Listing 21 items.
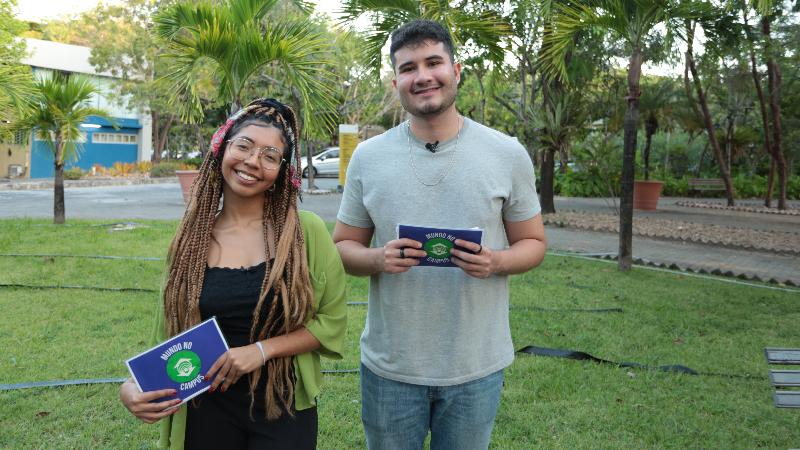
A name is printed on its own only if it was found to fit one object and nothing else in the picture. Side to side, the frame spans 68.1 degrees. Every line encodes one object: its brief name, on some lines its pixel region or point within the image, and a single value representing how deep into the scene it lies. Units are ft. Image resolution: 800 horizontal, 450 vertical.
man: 6.64
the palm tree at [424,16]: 24.93
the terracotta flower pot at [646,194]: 54.90
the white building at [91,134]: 89.51
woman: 6.53
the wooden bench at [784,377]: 9.78
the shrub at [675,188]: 78.64
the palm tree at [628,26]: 24.88
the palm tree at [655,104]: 71.26
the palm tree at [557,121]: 43.73
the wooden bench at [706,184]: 74.43
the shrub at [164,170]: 89.10
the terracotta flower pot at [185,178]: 49.25
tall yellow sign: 36.83
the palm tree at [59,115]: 33.42
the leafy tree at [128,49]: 85.53
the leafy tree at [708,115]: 46.18
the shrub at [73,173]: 77.77
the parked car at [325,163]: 99.76
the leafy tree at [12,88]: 28.19
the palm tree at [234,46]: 23.08
